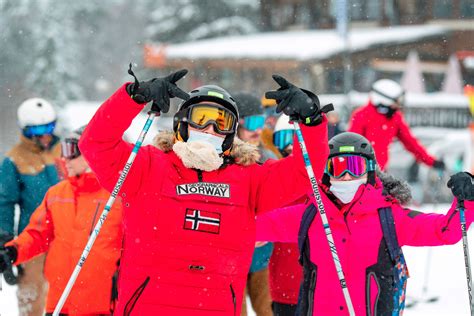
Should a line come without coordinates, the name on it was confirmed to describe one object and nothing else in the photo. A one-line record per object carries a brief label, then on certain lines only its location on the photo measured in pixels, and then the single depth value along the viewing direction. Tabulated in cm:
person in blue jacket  1277
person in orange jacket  956
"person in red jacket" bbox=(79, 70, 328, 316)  697
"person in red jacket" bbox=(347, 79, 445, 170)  1658
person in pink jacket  794
